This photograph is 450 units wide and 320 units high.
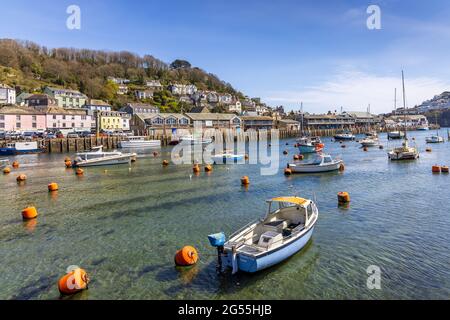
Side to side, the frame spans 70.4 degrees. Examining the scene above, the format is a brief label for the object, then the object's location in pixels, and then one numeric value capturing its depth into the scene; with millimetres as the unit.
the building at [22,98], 108250
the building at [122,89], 154588
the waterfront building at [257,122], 136375
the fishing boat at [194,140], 95875
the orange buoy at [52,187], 32438
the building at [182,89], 174062
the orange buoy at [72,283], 12609
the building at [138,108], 118438
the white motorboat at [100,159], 50062
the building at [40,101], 102812
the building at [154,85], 172625
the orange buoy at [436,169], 39906
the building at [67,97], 119500
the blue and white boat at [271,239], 13609
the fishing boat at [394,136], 110125
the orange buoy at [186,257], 14759
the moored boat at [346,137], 109250
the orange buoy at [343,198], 25831
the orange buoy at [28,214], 22875
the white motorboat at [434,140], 87625
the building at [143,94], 153825
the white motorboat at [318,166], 41188
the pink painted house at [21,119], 86312
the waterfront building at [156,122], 108438
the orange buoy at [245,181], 34094
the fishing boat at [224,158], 52625
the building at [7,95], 106188
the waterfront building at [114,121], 107062
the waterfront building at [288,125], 145525
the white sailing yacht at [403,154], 52094
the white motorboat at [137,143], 82875
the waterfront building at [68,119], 96831
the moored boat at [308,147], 67375
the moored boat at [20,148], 69625
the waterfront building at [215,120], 120562
